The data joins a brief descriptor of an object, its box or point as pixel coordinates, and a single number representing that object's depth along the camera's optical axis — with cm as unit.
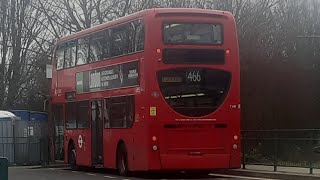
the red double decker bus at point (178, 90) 1822
